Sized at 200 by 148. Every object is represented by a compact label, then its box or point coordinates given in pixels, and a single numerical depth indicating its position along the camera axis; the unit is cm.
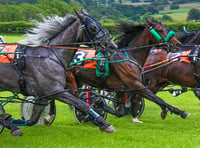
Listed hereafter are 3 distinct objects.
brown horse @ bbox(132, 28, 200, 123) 1670
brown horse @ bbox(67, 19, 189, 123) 1495
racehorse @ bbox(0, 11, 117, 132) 1159
